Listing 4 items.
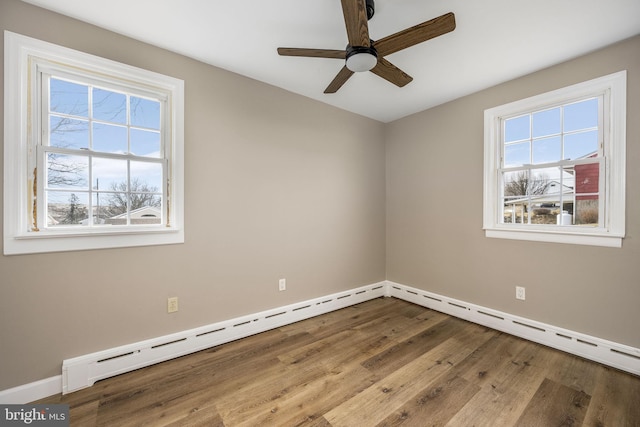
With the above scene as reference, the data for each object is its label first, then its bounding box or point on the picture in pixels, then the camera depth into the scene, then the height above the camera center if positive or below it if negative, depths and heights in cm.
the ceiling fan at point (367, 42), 131 +101
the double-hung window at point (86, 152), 159 +42
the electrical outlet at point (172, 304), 208 -77
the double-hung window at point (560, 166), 200 +44
